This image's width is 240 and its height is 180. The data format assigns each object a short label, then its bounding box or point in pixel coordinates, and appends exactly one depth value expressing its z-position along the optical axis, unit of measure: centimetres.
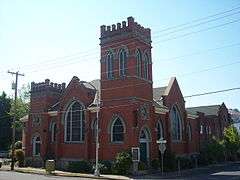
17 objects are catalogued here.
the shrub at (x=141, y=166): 3406
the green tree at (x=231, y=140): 5428
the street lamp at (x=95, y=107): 3212
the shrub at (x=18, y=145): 5585
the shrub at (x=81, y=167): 3644
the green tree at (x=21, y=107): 7206
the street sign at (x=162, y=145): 2985
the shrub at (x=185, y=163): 4025
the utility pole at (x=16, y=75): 4315
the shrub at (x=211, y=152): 4683
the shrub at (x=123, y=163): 3312
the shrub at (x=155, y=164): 3600
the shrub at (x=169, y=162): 3734
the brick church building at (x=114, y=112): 3591
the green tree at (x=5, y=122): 7581
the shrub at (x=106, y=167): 3456
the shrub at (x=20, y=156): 4475
